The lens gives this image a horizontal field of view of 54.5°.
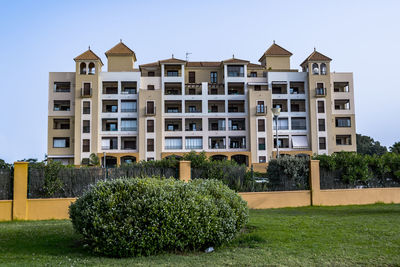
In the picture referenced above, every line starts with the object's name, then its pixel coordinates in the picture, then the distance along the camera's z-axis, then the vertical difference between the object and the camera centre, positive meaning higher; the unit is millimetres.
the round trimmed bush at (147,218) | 7227 -1064
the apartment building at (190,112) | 52500 +6996
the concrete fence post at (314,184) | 17469 -1046
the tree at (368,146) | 79531 +2992
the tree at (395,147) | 57703 +1953
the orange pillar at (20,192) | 13789 -994
